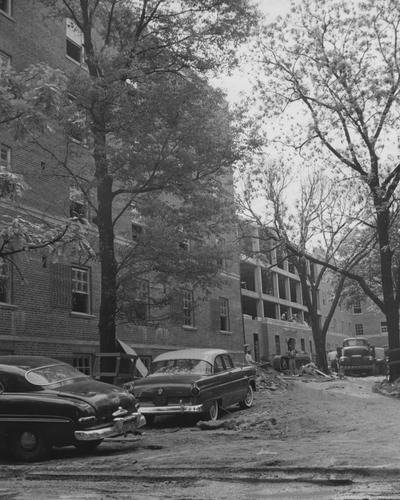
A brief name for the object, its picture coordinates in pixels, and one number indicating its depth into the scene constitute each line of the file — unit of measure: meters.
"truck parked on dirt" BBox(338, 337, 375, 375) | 37.69
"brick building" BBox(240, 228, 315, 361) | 47.60
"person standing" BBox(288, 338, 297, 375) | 32.69
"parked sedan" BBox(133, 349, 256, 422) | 12.34
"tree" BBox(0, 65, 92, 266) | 7.90
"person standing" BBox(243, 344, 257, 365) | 28.58
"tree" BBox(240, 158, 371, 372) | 33.75
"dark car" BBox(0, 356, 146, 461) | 9.10
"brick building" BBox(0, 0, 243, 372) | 18.98
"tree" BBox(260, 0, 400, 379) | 21.95
